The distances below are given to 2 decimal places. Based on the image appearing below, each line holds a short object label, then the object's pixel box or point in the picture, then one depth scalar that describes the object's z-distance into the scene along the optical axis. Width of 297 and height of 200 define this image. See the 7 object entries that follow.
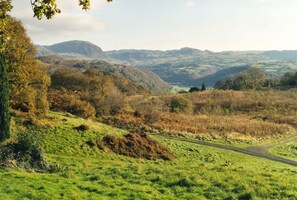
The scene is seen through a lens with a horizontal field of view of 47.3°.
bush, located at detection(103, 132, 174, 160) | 38.16
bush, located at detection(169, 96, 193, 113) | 94.25
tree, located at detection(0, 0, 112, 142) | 10.62
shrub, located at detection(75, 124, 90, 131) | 41.41
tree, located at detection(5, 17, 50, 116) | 39.28
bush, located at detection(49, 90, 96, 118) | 59.03
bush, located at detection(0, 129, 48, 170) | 24.70
